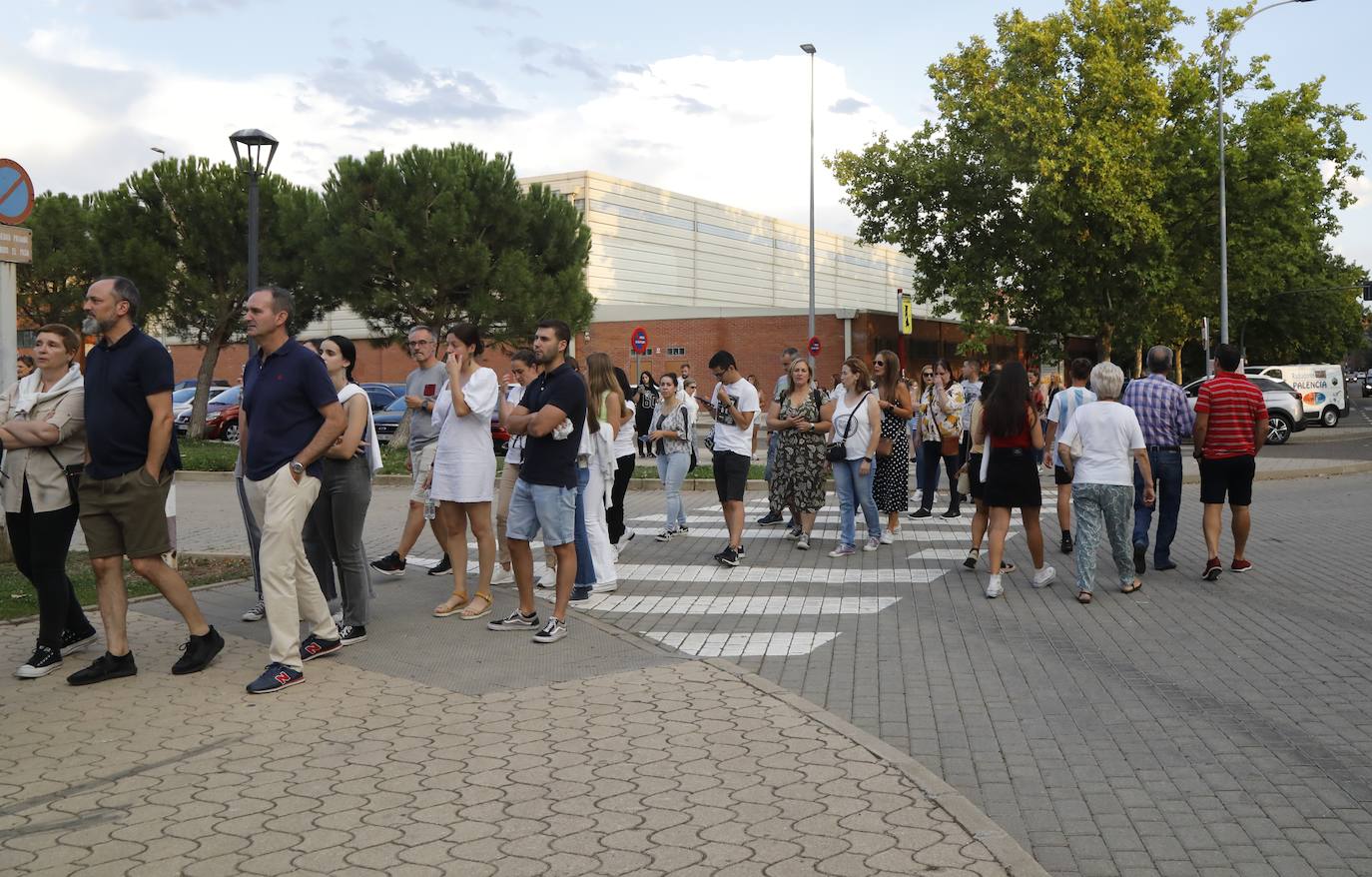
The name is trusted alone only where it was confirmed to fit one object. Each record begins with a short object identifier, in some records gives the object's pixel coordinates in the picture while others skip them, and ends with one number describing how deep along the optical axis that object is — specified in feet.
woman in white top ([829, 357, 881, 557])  37.96
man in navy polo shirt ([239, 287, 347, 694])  21.07
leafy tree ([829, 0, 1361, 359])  116.57
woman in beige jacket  21.91
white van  120.37
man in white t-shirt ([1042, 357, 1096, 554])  38.45
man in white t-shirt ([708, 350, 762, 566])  37.35
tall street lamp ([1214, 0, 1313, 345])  115.65
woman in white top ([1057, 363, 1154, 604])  31.12
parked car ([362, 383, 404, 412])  104.21
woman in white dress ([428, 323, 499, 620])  26.99
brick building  159.22
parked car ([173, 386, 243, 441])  106.83
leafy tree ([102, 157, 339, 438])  107.14
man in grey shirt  32.50
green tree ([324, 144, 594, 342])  106.42
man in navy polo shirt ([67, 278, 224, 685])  21.02
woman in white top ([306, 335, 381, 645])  24.68
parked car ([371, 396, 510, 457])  97.19
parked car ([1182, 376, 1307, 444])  99.50
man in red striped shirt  34.71
